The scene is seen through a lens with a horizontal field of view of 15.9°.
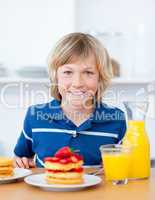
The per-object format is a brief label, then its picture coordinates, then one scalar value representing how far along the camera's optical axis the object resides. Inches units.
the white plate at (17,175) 46.8
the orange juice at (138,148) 49.7
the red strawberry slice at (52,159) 45.8
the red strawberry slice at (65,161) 45.4
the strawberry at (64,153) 45.9
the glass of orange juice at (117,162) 47.6
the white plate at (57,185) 43.8
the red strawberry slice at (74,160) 45.7
